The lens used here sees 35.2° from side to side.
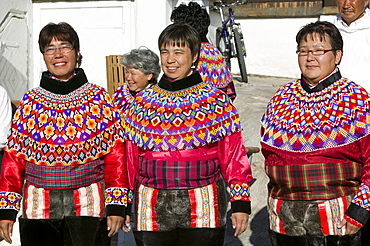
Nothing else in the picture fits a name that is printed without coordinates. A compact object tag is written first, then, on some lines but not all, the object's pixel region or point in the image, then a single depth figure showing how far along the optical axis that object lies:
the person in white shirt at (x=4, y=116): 3.84
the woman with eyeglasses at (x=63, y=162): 3.23
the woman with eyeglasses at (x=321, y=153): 3.06
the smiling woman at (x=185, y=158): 3.17
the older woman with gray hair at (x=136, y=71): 4.81
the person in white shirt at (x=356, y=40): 4.14
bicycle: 10.43
